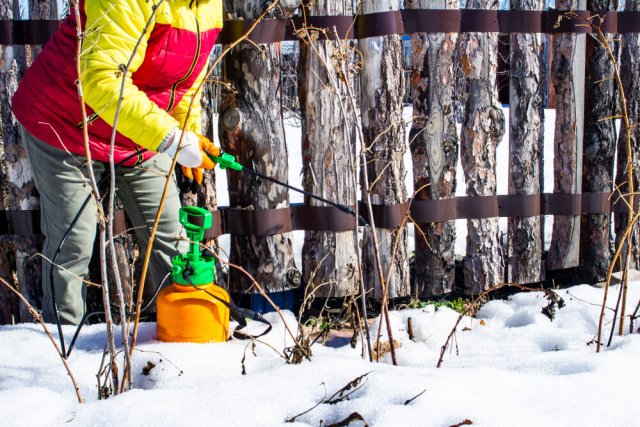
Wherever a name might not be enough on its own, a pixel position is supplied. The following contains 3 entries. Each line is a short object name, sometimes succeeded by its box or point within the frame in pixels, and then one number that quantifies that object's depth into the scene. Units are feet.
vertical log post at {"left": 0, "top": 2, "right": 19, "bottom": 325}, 11.03
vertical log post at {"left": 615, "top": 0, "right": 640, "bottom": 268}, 13.38
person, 8.49
